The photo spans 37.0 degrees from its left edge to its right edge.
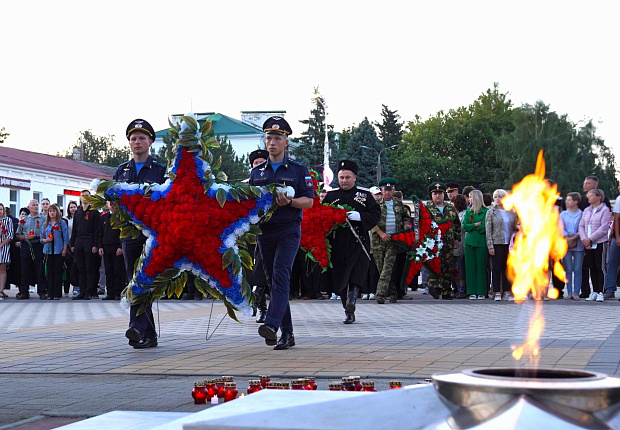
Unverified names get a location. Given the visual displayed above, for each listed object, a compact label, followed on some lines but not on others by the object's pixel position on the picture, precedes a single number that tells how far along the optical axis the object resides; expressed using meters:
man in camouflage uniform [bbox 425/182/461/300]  18.86
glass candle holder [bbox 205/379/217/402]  5.88
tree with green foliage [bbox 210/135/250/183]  82.88
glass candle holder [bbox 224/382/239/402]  5.77
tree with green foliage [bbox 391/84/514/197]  94.12
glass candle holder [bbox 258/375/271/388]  5.81
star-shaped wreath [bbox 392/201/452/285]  17.95
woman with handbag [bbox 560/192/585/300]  17.67
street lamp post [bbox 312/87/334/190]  46.71
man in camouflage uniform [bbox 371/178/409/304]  17.53
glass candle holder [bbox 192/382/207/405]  5.83
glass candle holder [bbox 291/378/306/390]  5.33
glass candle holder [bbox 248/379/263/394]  5.68
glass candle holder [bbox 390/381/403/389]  5.59
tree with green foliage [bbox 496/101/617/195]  81.62
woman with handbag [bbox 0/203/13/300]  21.66
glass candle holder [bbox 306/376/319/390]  5.30
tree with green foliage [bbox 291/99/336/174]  79.19
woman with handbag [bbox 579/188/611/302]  17.27
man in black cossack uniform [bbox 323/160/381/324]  12.48
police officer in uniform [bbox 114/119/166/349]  9.58
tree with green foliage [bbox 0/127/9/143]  96.91
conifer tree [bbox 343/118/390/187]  81.00
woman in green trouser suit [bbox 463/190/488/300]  18.31
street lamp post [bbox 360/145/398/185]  70.69
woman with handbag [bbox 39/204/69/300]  21.39
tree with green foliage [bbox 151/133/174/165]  82.53
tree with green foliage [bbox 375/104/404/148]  112.38
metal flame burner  2.86
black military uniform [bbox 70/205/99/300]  21.05
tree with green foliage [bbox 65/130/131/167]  131.75
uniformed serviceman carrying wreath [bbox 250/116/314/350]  9.09
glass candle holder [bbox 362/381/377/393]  5.37
